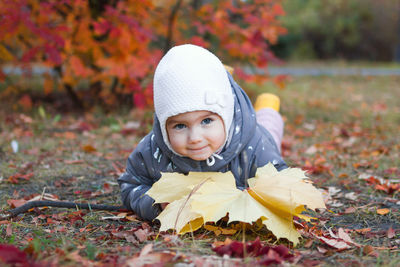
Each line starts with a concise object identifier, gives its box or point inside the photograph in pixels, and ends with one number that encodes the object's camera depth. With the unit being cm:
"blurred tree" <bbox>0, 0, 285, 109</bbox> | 407
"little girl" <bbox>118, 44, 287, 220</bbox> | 183
